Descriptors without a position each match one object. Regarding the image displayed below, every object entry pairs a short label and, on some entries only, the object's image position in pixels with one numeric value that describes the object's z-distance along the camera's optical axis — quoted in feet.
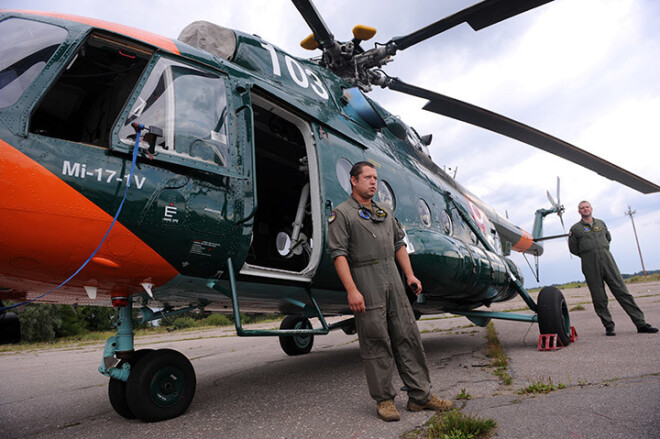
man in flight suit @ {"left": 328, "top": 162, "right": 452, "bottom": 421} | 8.98
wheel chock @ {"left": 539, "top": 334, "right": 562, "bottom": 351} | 16.79
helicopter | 7.57
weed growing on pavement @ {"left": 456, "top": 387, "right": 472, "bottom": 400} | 9.58
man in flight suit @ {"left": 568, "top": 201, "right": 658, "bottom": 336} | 19.33
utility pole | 163.32
